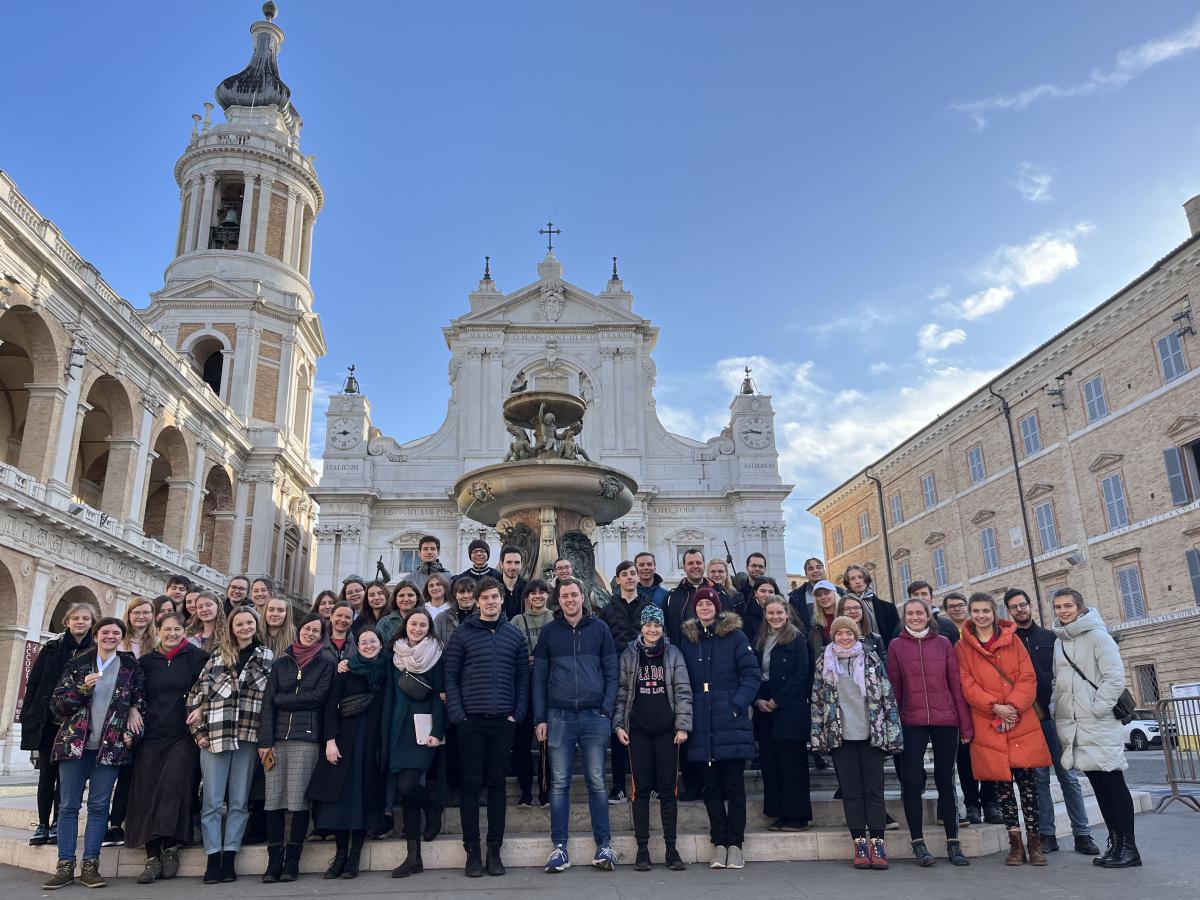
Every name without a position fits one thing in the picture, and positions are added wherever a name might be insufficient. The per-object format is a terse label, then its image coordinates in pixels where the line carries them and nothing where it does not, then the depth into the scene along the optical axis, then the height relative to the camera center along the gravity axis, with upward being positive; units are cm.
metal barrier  816 -26
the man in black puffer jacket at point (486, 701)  540 +16
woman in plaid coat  538 -3
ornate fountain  984 +252
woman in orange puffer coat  552 -4
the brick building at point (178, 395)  2000 +981
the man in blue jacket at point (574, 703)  550 +14
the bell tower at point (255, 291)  3541 +1776
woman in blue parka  554 +7
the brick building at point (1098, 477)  2211 +690
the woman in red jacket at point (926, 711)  556 +3
